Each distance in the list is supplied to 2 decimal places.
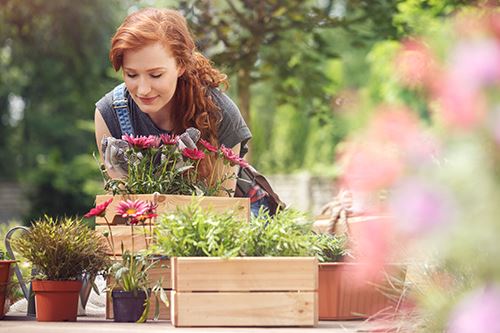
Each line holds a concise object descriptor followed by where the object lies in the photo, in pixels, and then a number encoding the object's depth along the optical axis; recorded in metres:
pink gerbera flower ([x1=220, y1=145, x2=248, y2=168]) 4.32
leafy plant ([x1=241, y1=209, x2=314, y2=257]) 3.36
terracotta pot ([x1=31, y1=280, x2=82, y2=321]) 3.83
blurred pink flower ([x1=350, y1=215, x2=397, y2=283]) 2.18
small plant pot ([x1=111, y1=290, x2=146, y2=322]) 3.74
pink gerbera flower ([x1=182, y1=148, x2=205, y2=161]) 4.15
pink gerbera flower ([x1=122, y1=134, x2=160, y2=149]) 4.13
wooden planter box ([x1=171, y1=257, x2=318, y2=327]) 3.27
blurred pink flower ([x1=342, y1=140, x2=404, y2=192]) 2.02
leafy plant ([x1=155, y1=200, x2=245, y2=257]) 3.33
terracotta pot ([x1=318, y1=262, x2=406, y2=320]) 3.94
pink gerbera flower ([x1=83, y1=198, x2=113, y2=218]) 3.73
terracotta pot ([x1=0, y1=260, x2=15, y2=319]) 3.98
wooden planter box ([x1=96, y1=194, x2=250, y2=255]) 3.97
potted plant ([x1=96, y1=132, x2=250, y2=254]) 4.02
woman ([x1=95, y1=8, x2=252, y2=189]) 4.34
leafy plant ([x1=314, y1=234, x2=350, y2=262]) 4.02
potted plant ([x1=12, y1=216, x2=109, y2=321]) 3.82
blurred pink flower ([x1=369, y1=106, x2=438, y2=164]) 2.00
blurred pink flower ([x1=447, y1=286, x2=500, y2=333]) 1.76
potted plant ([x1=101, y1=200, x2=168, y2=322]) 3.72
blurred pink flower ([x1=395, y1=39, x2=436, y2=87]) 2.26
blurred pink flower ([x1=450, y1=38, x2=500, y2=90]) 1.83
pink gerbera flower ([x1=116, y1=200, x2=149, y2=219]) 3.72
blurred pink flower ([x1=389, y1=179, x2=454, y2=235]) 1.89
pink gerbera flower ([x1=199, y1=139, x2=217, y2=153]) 4.27
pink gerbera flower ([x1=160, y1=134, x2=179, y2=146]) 4.17
